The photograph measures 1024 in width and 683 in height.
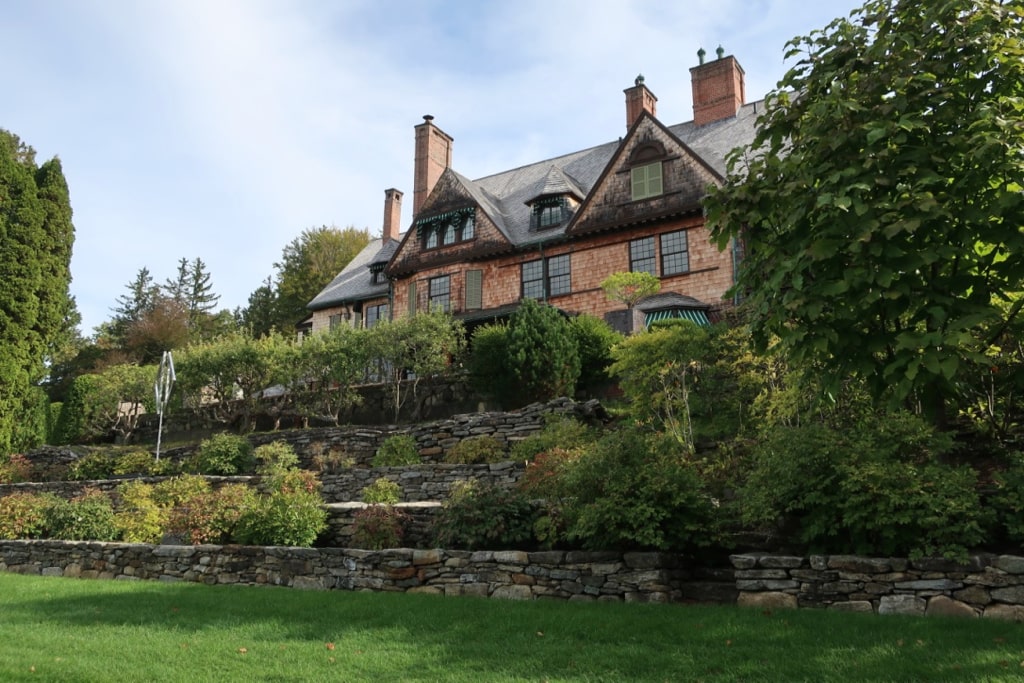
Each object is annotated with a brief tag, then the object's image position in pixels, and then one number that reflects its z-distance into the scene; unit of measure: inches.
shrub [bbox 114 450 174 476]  749.9
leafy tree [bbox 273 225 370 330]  1919.3
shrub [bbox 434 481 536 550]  377.7
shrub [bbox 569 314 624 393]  785.6
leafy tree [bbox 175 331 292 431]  908.0
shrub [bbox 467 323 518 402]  753.0
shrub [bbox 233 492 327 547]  440.5
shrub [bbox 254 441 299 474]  682.5
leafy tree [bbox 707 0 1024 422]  248.7
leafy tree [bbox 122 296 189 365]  1647.4
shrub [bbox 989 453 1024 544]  274.1
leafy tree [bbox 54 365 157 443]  1013.2
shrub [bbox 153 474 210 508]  591.8
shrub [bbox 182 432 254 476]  708.7
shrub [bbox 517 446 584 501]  401.4
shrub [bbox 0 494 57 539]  565.3
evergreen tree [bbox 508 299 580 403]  735.7
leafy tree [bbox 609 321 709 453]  520.4
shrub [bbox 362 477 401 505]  535.2
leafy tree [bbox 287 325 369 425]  848.9
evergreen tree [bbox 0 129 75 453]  930.7
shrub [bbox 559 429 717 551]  325.4
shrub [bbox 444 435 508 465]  610.5
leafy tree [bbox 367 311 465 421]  840.9
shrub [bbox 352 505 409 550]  419.2
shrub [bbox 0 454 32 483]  844.6
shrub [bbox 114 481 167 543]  521.7
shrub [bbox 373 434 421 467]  651.5
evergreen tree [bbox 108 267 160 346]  2121.4
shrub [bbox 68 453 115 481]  780.6
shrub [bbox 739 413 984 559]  276.1
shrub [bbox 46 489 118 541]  532.1
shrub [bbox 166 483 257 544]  469.4
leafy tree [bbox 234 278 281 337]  1954.8
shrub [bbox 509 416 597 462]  543.2
